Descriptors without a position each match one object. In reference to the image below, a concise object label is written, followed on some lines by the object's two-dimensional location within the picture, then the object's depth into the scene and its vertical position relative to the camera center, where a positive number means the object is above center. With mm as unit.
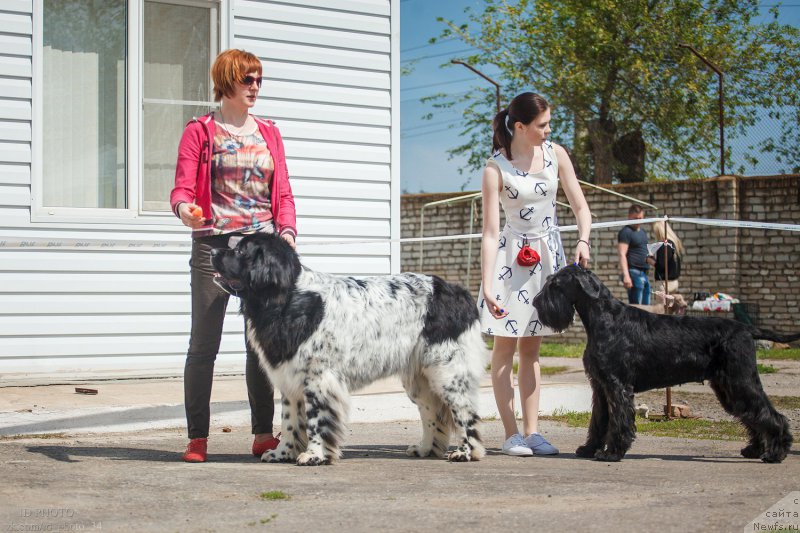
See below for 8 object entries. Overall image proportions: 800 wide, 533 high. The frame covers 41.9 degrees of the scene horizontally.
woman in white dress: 5820 +91
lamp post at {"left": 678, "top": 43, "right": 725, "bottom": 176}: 16266 +1981
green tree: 28312 +5015
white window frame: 8414 +796
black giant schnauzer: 5496 -536
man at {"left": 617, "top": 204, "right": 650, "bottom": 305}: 14703 -4
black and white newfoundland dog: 5227 -445
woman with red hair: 5402 +332
